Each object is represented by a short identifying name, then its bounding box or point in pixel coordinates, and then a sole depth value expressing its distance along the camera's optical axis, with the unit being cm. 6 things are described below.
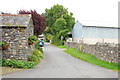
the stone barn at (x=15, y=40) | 1062
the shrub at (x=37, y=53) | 1375
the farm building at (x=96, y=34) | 3002
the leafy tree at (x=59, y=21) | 3644
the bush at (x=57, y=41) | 3545
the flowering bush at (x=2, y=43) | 1012
